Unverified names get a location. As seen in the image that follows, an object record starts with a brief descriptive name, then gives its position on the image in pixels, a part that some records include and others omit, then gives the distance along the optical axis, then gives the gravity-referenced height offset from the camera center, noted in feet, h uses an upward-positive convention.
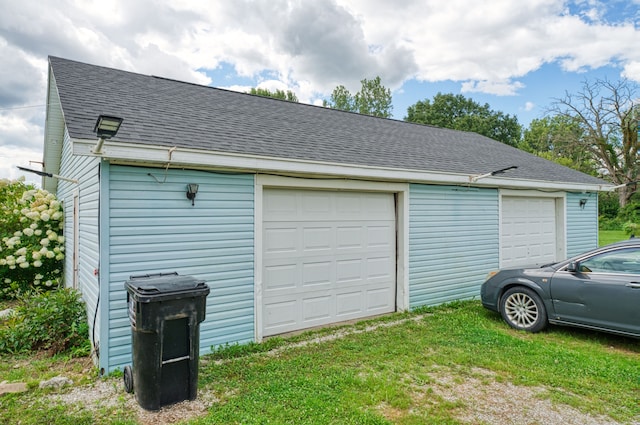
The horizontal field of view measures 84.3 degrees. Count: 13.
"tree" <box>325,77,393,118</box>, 115.14 +39.19
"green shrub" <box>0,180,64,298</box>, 23.35 -1.88
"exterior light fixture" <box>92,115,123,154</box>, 9.69 +2.60
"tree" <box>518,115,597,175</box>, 96.42 +21.51
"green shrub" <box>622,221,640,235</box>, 64.98 -1.75
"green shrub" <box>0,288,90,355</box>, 15.20 -4.93
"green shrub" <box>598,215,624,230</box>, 80.02 -1.30
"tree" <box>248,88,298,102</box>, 100.01 +37.03
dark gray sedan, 14.24 -3.29
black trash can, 9.85 -3.43
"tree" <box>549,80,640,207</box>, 88.22 +25.41
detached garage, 12.69 +0.47
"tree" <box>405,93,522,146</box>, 115.65 +34.43
